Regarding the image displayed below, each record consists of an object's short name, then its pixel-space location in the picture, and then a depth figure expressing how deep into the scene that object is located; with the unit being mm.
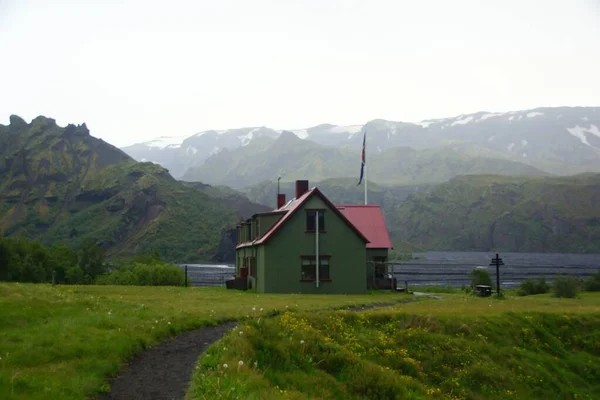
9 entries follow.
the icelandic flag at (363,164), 64788
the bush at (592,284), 76875
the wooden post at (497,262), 51325
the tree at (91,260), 87688
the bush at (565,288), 54531
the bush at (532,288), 66169
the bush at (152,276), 69750
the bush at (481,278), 72062
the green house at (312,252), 51281
